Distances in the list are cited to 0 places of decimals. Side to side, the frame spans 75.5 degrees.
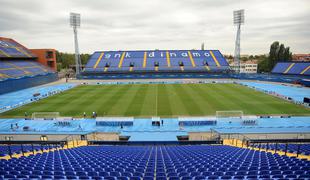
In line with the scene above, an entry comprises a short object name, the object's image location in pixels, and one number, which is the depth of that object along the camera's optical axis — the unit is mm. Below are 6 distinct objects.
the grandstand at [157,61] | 72688
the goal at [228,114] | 25889
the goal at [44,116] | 26330
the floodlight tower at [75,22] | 62062
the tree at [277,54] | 77188
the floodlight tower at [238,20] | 61812
